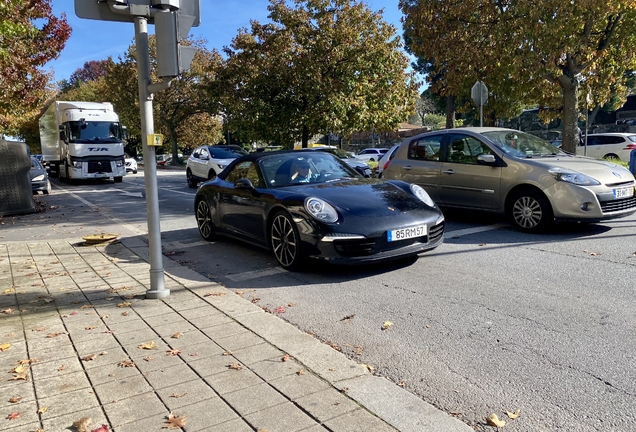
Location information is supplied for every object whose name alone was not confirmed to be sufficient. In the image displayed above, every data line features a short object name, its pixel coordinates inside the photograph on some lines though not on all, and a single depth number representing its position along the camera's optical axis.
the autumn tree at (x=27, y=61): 12.56
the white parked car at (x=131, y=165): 33.56
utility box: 11.66
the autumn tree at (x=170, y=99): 41.41
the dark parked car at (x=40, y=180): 18.03
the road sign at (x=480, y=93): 14.31
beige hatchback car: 7.23
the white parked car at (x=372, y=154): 33.65
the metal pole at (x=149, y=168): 4.82
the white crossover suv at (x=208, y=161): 17.84
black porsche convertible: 5.55
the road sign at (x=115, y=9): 4.66
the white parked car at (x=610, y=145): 23.92
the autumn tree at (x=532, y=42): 13.66
